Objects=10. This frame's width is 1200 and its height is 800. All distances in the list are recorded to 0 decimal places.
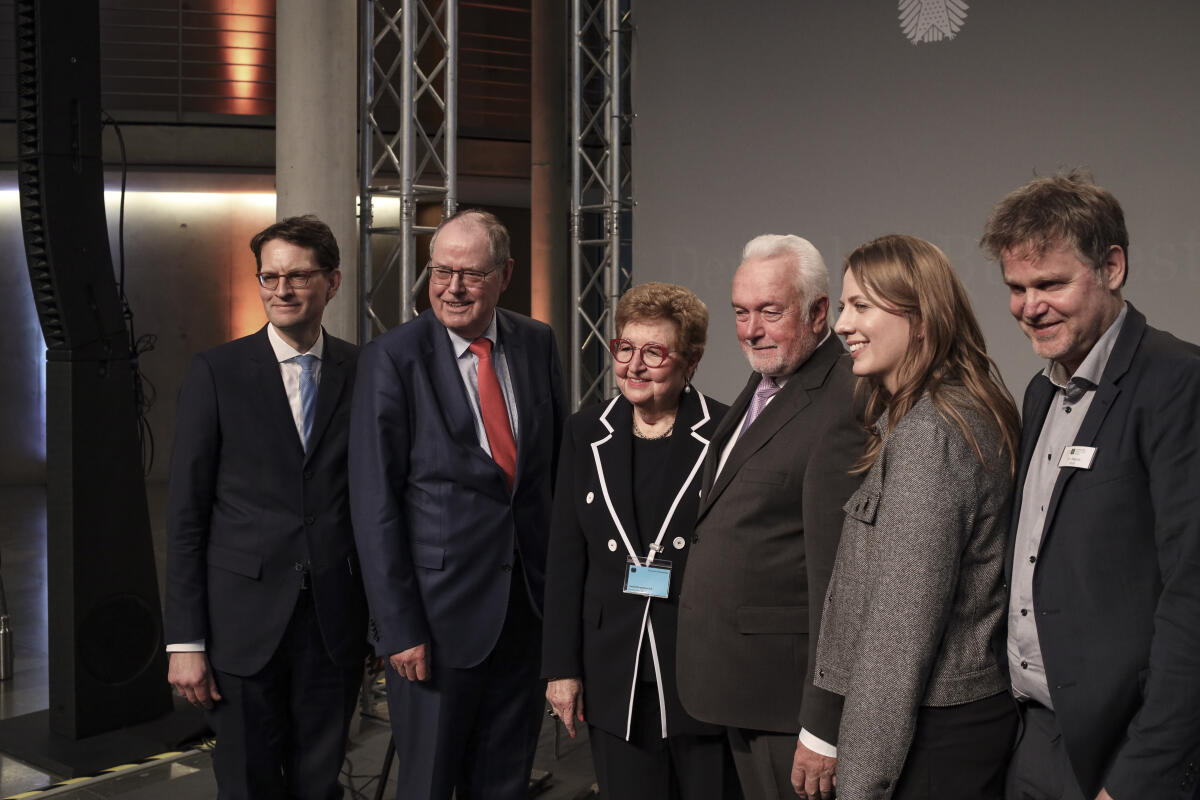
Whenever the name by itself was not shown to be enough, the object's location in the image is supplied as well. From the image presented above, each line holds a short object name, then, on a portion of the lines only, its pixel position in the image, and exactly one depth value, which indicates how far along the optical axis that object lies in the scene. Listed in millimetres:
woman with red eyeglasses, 2170
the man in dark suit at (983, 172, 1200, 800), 1430
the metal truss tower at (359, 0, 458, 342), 4480
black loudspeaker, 3977
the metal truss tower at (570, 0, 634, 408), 5375
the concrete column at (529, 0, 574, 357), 10797
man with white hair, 1938
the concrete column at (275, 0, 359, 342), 4789
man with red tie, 2465
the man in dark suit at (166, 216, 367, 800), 2570
